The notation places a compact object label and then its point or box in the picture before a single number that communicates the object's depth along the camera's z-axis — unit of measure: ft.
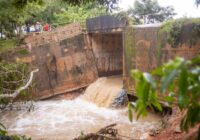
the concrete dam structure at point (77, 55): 28.51
